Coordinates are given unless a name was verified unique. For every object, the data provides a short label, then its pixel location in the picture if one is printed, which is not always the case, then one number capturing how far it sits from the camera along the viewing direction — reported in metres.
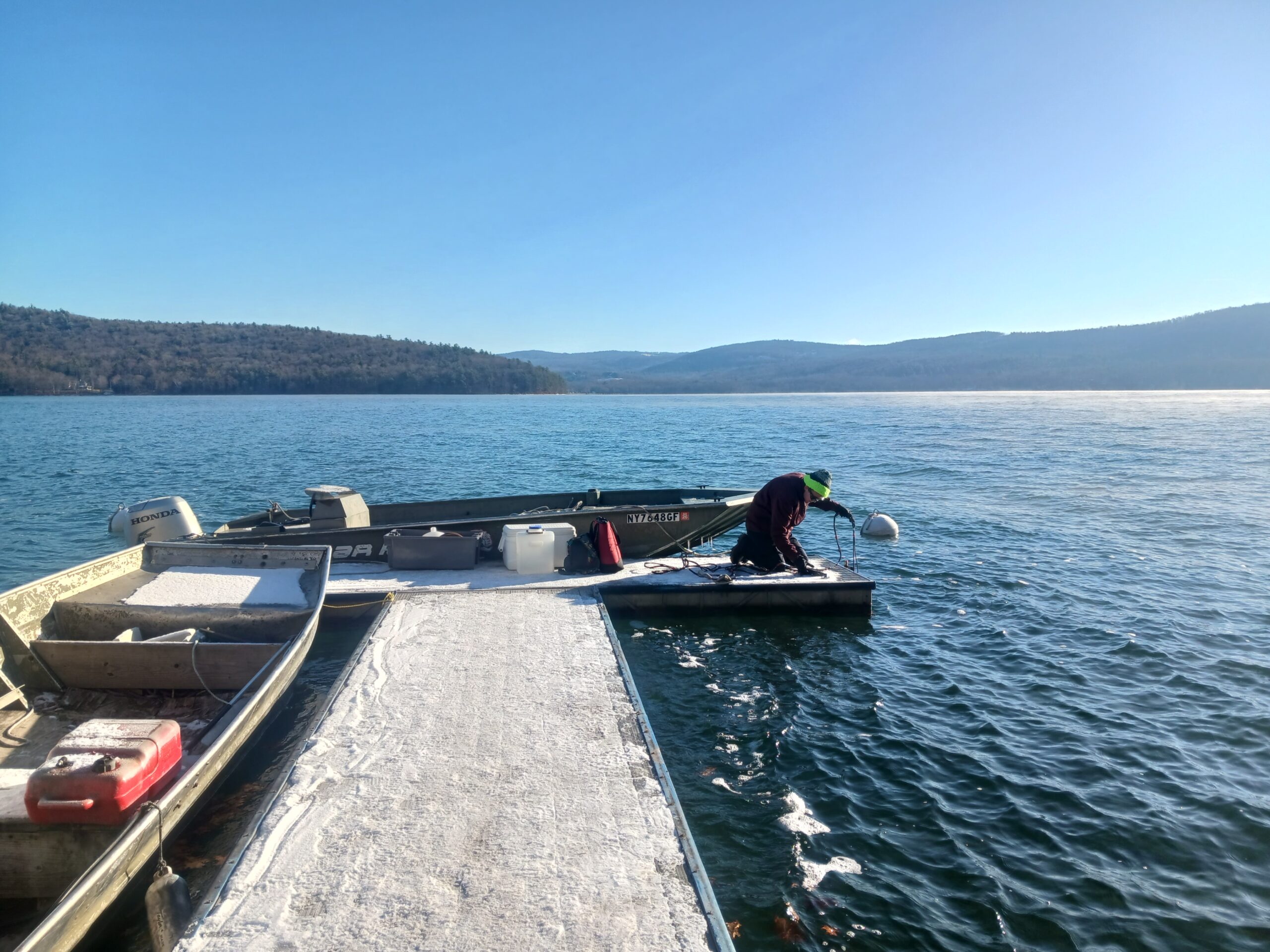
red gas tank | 4.36
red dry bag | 10.90
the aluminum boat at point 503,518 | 11.34
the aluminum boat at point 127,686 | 4.37
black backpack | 10.74
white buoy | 15.47
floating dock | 3.40
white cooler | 10.55
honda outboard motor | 11.52
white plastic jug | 10.45
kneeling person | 10.08
